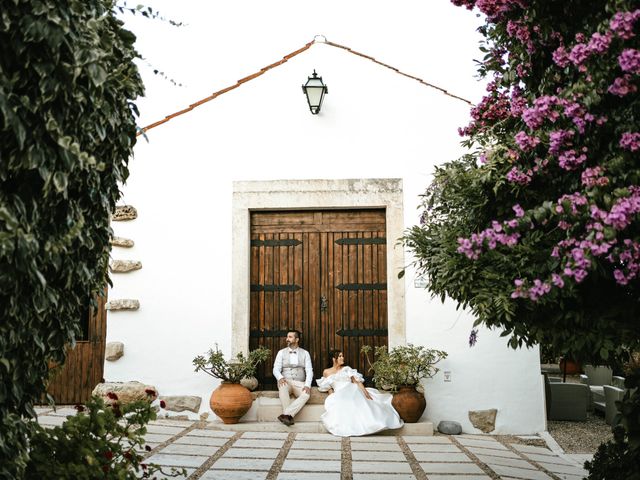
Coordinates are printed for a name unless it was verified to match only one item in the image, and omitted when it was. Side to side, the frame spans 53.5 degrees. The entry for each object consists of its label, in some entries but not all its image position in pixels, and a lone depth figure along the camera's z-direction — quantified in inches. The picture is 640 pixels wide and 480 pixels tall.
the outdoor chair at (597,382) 327.6
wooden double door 277.9
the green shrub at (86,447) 106.9
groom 256.8
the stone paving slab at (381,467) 181.5
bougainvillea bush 106.7
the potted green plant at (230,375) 251.6
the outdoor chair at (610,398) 279.6
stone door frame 273.0
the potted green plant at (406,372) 250.2
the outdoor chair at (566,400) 300.8
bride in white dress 239.1
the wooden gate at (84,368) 283.7
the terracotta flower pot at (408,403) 249.3
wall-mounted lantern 271.4
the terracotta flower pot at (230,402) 250.8
